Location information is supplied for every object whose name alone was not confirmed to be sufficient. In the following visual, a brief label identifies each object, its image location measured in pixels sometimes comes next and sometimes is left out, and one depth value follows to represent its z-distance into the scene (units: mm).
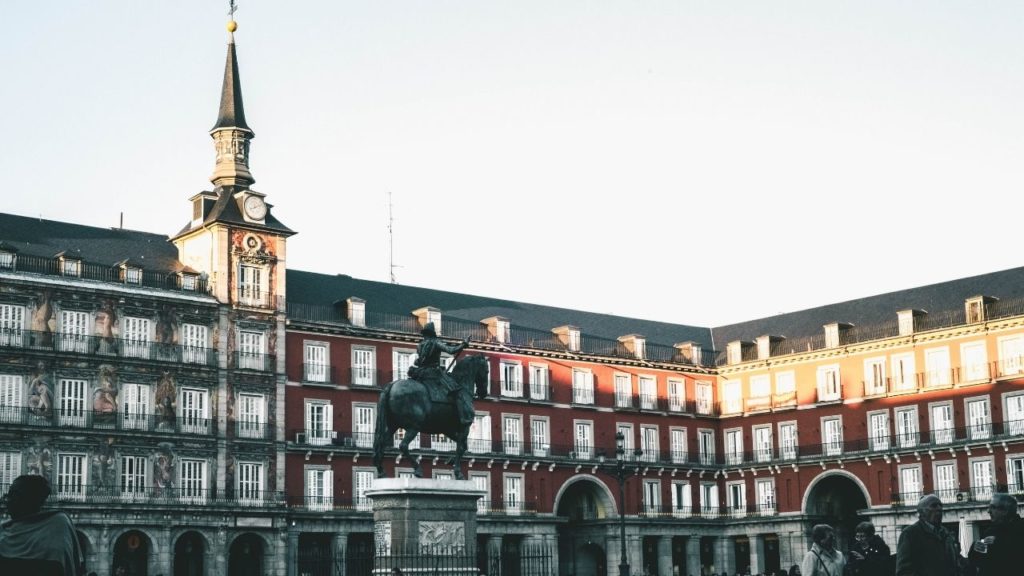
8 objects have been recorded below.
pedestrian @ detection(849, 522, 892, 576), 17234
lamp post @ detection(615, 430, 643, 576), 48366
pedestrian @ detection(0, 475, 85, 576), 9695
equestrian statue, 26734
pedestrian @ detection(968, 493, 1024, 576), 11461
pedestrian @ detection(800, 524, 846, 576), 14830
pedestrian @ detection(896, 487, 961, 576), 12953
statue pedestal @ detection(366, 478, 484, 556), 26266
